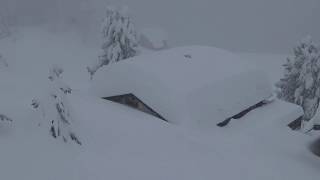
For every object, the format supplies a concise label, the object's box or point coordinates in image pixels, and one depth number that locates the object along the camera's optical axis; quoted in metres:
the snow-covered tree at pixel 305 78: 31.52
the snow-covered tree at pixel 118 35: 32.41
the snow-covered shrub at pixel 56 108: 13.42
